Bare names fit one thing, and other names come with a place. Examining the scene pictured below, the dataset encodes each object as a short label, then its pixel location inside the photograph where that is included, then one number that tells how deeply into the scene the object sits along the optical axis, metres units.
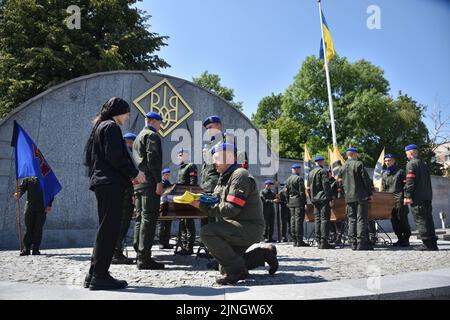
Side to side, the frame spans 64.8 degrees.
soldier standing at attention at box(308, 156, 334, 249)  8.68
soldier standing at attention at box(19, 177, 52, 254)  7.82
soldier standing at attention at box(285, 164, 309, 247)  9.55
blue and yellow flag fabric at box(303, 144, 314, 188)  13.73
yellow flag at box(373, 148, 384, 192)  13.76
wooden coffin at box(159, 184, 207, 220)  5.50
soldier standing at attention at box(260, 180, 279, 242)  12.53
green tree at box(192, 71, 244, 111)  43.66
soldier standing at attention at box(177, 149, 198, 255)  7.43
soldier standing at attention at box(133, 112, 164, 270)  5.11
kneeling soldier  4.05
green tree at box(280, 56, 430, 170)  34.78
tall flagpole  17.90
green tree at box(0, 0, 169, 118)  19.20
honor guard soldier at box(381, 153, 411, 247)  9.16
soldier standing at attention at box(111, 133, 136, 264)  5.90
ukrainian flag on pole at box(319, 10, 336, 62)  18.84
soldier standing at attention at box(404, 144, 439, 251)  7.45
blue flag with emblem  8.04
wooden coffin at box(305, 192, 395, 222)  8.71
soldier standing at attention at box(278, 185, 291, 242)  12.77
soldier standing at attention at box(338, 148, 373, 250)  8.00
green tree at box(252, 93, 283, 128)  45.97
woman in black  3.68
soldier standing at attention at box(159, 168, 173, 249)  9.04
